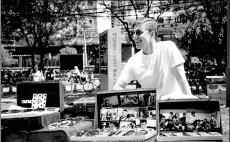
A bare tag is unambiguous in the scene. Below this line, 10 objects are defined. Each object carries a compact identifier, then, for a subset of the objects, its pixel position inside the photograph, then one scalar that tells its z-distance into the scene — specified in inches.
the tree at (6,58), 1035.0
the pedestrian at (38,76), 737.3
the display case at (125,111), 100.4
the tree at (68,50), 1242.7
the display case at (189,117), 92.7
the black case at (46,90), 131.3
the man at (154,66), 115.3
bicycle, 749.9
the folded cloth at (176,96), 111.7
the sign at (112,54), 362.9
